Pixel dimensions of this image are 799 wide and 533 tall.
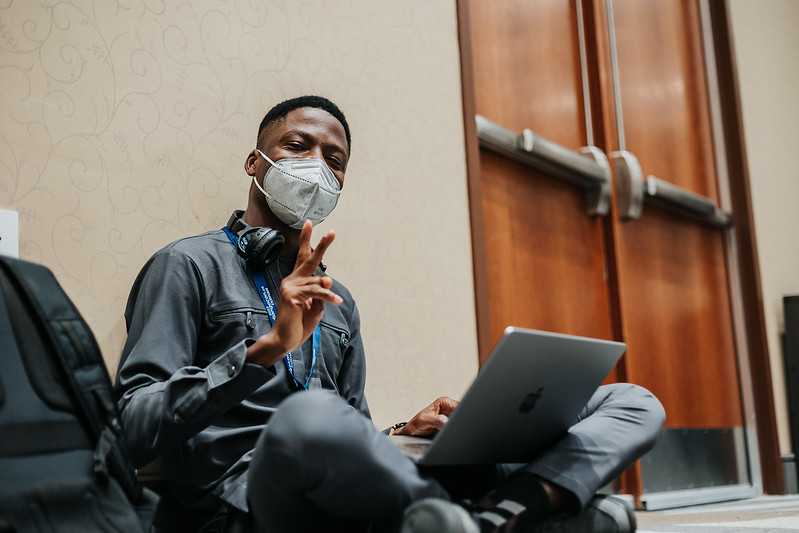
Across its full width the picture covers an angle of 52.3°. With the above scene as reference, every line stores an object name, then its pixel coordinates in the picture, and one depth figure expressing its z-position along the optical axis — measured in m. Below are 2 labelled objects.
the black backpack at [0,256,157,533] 0.93
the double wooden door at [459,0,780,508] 2.64
